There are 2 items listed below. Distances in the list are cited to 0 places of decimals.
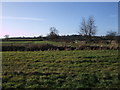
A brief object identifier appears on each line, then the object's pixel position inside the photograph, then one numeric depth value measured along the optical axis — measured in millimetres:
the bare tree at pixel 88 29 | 34471
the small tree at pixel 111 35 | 33565
